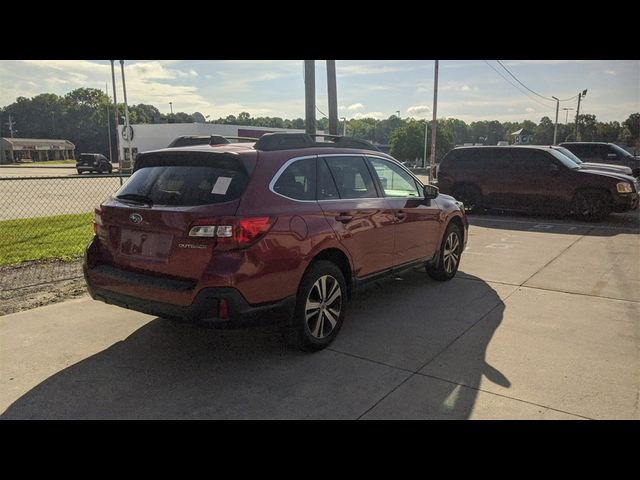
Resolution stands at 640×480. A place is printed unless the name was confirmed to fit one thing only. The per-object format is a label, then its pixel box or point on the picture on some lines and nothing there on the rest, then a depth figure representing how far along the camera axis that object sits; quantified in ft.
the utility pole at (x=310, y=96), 34.75
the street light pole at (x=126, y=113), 136.27
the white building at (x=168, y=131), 165.60
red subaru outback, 11.30
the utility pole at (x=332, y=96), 38.65
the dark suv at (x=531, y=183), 38.32
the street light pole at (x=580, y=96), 209.13
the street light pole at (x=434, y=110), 85.06
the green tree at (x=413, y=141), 203.51
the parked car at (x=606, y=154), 57.93
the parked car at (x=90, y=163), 139.64
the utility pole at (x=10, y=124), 329.72
